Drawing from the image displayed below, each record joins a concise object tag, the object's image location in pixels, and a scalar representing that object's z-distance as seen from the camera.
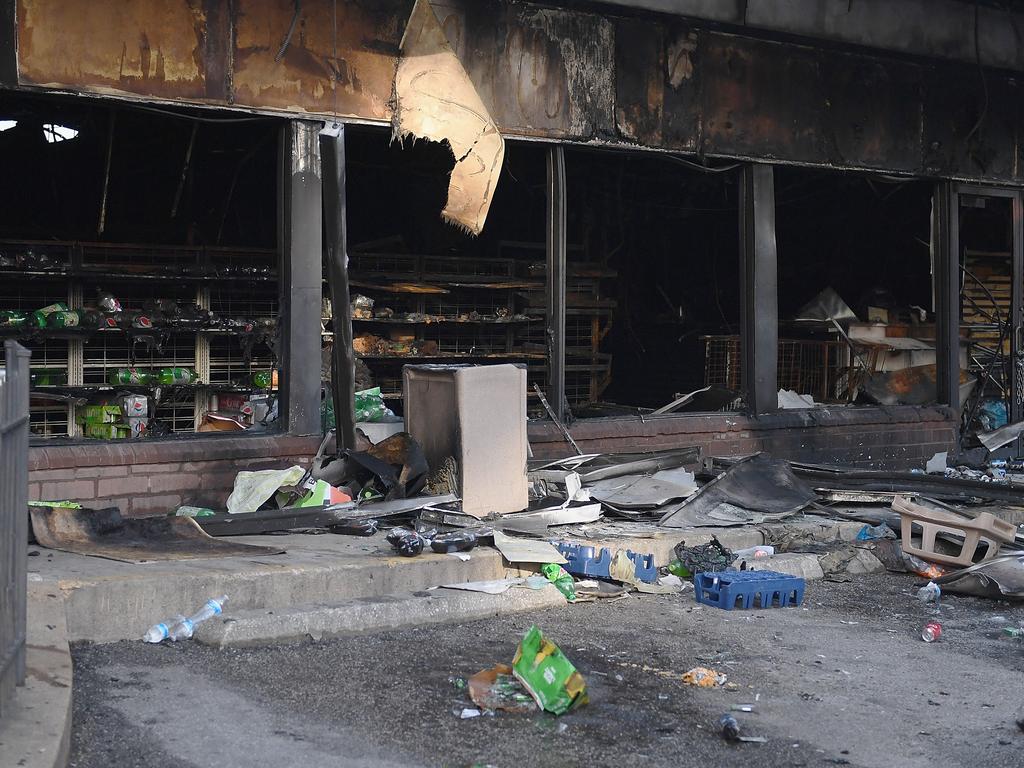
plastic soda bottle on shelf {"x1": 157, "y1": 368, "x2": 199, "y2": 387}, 11.07
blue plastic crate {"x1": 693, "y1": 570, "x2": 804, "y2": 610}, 6.89
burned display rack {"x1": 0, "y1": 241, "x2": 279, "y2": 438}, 10.56
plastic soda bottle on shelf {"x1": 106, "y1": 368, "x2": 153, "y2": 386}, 10.88
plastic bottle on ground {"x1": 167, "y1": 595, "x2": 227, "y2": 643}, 5.75
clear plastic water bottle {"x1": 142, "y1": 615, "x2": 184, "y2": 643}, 5.69
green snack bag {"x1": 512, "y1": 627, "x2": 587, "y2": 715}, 4.84
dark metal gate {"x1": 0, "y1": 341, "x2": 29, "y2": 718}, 3.93
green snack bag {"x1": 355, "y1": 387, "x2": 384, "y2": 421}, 9.20
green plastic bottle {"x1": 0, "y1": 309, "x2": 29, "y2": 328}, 10.11
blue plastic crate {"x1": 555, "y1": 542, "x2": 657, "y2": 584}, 7.22
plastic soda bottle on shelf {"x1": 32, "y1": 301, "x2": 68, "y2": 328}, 10.31
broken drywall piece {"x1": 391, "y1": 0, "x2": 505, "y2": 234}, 8.65
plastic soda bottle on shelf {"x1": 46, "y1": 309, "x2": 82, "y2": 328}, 10.38
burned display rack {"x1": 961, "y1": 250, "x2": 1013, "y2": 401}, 12.67
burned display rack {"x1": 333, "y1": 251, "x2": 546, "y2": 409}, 12.39
